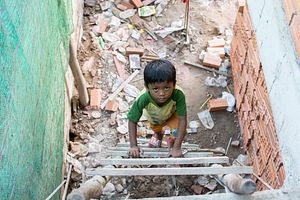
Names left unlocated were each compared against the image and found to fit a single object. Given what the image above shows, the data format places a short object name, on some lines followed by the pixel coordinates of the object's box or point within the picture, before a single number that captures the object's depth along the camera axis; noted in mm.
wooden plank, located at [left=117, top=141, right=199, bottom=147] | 4850
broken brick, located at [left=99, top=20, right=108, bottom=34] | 6348
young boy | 3801
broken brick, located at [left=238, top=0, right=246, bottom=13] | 5410
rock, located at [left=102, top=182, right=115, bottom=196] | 4809
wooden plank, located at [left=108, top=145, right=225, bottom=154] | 4387
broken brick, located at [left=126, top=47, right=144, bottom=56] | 6039
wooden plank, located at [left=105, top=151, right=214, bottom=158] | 4277
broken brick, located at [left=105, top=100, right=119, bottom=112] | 5555
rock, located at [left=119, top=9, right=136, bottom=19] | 6543
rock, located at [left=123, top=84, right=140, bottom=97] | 5723
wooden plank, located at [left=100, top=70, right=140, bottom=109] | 5641
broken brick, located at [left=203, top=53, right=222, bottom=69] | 5949
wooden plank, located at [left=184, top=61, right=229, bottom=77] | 5921
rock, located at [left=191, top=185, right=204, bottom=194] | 4793
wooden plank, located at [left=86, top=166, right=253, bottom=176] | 2764
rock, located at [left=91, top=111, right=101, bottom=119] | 5516
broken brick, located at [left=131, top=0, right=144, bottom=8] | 6609
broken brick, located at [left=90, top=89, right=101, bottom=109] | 5582
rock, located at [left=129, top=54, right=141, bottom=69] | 5977
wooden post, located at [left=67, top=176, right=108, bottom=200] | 2205
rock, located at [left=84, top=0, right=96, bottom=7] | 6648
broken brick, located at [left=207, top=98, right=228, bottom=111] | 5500
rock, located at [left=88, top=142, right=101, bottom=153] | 5180
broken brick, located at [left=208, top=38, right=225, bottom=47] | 6164
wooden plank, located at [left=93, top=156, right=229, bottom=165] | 3264
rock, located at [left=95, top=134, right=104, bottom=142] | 5312
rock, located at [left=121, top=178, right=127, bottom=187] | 4867
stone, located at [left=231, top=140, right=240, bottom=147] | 5234
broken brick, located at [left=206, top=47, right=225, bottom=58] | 6055
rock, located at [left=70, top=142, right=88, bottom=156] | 5055
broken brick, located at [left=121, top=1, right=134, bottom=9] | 6635
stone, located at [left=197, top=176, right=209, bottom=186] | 4863
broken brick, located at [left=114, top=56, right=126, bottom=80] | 5918
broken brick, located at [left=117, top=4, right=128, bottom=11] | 6625
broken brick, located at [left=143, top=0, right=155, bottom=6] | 6661
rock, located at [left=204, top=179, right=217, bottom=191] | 4824
